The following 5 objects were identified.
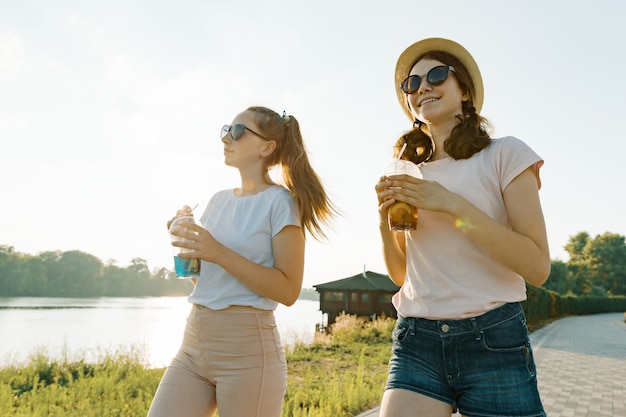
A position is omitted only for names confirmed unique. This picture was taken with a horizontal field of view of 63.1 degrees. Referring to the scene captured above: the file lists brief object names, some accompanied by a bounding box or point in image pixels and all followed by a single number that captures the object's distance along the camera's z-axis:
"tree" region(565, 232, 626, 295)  69.06
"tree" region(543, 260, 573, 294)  55.99
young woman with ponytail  1.88
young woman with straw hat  1.57
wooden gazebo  28.88
